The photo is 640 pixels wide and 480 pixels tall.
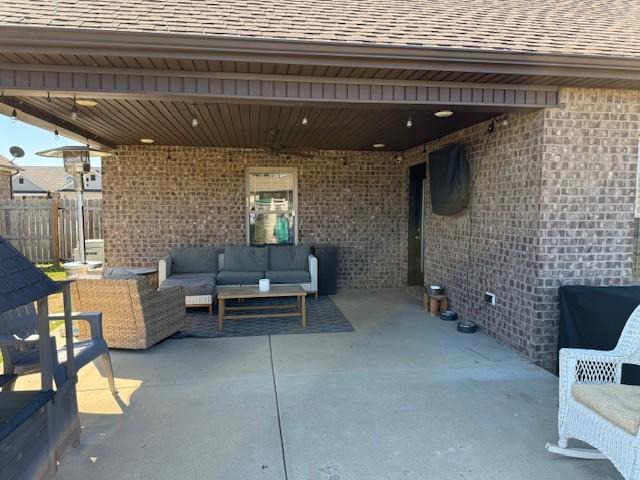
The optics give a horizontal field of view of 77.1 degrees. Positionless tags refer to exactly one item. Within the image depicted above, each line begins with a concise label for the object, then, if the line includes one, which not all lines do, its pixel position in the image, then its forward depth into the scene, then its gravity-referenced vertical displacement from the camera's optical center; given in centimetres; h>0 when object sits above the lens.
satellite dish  943 +179
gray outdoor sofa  664 -73
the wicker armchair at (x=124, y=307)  420 -86
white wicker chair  208 -111
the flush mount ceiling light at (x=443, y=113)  455 +127
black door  816 -4
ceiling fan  727 +144
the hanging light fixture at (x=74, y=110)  418 +123
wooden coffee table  529 -92
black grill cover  329 -85
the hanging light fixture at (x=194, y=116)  486 +143
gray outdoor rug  520 -138
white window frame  793 +69
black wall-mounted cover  552 +61
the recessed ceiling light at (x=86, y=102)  432 +138
